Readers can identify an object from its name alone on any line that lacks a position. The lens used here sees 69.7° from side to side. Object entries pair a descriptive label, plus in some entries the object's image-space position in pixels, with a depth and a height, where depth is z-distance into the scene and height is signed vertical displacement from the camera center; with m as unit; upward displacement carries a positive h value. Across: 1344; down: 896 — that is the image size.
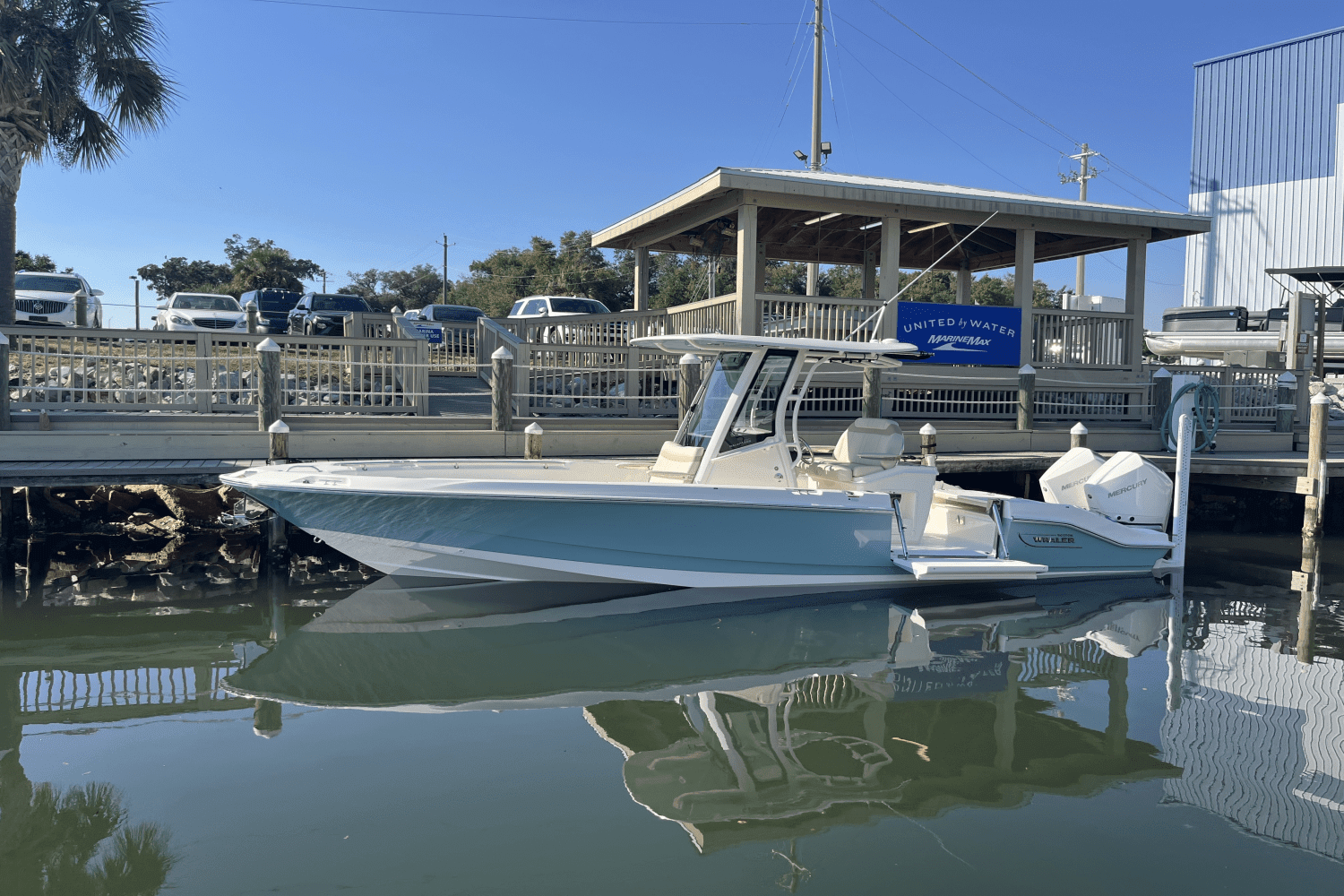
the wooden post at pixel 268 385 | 10.04 +0.12
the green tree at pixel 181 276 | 45.44 +5.66
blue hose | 13.04 -0.14
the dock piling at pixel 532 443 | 10.38 -0.46
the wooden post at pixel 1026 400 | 12.93 +0.08
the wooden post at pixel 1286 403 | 14.10 +0.08
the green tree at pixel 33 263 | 36.09 +5.06
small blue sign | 19.67 +1.35
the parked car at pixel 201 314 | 18.23 +1.59
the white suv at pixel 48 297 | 16.67 +1.70
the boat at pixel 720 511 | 7.45 -0.88
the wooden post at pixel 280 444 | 9.47 -0.46
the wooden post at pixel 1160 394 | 13.47 +0.18
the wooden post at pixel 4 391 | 9.66 +0.03
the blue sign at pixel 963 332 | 13.45 +1.03
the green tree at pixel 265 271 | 37.94 +4.99
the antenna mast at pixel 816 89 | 19.56 +6.40
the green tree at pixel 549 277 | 38.84 +5.25
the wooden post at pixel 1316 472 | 11.48 -0.75
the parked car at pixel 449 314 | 21.94 +1.94
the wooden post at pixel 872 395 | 12.59 +0.11
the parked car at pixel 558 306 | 19.66 +1.94
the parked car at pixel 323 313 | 19.67 +1.75
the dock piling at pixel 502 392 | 10.90 +0.09
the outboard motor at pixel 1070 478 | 9.00 -0.68
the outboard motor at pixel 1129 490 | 9.01 -0.79
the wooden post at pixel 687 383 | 11.82 +0.23
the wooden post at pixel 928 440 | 11.19 -0.41
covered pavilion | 12.30 +2.64
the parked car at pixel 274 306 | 20.92 +2.14
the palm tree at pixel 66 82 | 13.36 +4.51
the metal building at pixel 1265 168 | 28.25 +7.41
